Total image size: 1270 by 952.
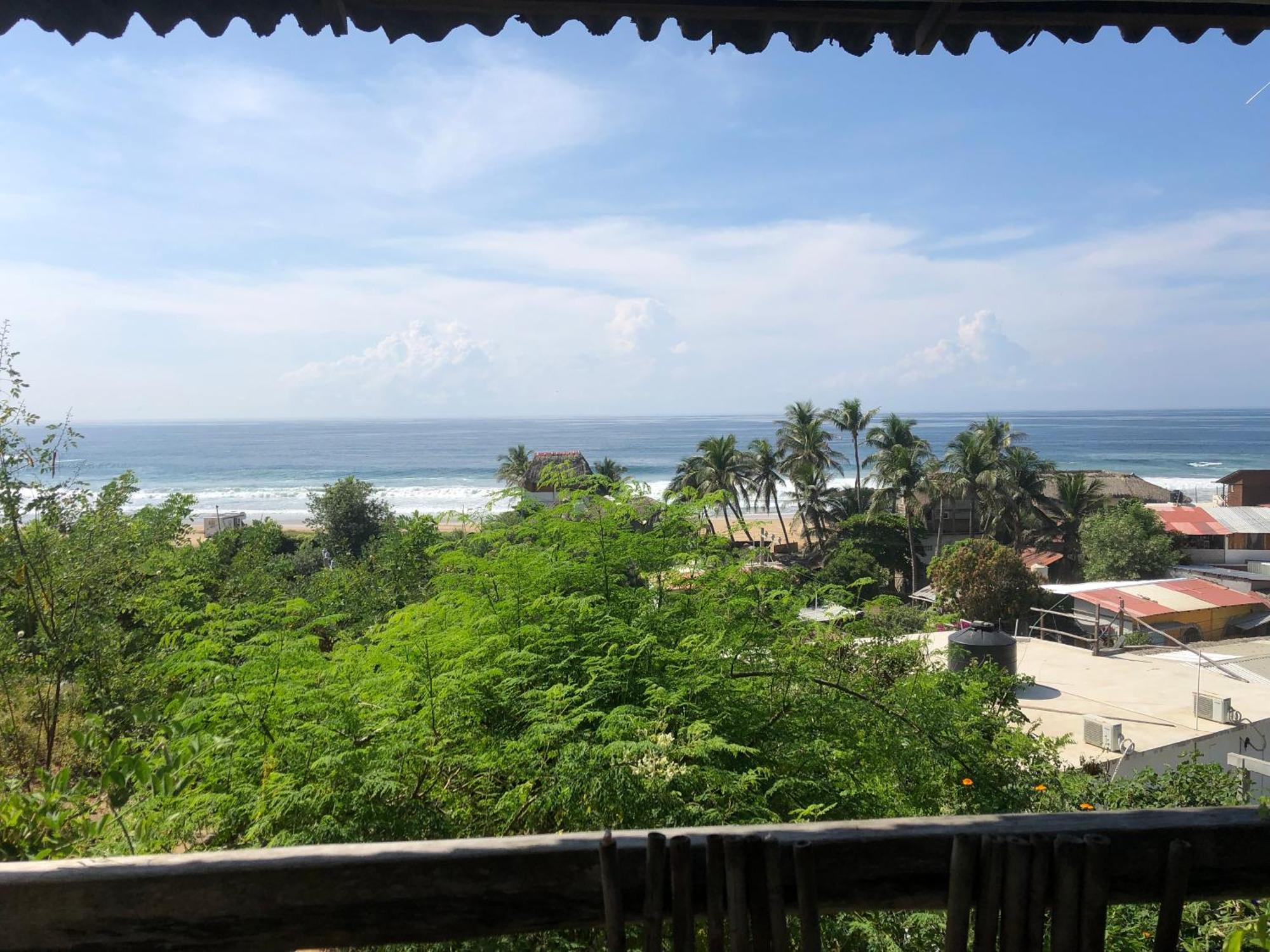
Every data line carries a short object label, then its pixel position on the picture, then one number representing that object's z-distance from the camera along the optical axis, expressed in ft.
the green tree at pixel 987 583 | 75.20
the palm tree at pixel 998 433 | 117.50
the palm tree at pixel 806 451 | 116.98
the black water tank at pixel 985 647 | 32.32
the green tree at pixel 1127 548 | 93.45
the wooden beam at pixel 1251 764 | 20.86
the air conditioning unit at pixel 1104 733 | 28.43
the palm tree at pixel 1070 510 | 115.03
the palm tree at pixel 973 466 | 112.64
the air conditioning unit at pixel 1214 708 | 32.42
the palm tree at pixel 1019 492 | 112.27
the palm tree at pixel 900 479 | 111.34
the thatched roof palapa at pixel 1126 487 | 139.95
